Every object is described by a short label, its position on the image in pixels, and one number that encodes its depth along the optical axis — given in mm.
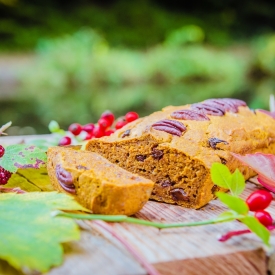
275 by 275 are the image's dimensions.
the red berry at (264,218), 469
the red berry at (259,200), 485
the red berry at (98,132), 687
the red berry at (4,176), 545
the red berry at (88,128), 709
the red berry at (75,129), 713
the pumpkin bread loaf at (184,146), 528
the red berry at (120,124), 679
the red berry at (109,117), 715
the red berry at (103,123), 693
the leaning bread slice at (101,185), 470
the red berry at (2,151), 549
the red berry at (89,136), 696
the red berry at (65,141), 685
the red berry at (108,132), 674
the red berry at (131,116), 678
